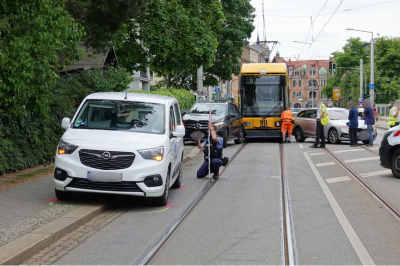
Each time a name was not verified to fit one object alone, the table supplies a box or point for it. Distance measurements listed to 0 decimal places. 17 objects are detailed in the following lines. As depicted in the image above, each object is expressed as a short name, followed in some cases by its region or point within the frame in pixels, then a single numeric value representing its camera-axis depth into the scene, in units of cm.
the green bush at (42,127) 1162
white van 829
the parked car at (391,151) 1234
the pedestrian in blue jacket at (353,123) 2119
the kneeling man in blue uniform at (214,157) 1260
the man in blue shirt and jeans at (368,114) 2156
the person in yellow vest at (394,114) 2077
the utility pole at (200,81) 3212
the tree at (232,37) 4750
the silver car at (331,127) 2305
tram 2408
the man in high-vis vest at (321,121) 2103
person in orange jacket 2334
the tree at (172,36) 2531
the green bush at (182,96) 2942
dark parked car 2112
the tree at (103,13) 1643
